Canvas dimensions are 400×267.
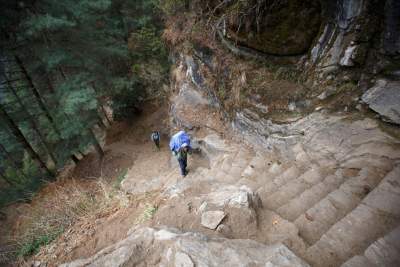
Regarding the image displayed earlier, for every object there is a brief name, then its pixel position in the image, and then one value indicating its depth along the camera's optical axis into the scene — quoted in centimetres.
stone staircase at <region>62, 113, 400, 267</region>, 248
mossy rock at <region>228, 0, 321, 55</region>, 480
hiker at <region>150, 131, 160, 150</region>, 1048
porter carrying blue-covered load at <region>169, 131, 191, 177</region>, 636
